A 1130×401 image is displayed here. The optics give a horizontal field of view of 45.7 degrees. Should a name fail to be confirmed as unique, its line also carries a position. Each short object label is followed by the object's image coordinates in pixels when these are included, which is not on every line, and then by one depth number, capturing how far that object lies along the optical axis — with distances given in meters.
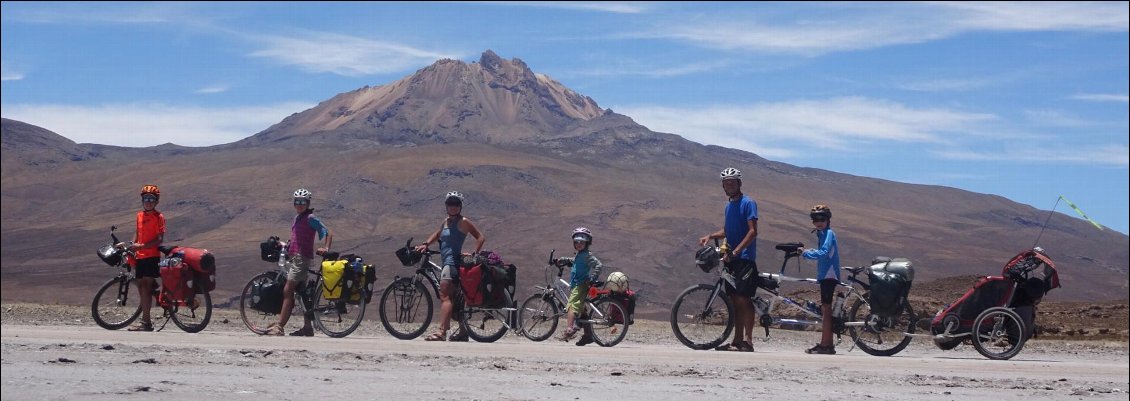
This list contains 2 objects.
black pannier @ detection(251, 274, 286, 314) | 13.48
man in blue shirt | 12.45
